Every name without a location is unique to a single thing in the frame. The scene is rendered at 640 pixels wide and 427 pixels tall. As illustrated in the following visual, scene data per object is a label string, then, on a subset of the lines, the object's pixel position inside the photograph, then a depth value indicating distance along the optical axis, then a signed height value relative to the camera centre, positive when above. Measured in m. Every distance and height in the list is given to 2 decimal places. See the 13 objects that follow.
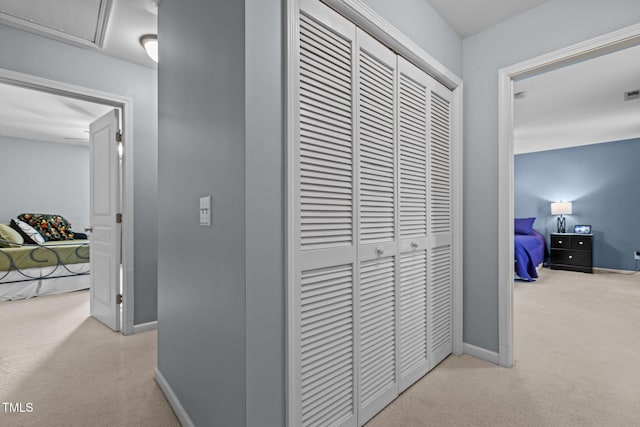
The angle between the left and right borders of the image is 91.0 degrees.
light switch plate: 1.32 +0.01
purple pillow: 6.04 -0.27
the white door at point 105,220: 2.84 -0.07
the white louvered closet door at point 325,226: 1.30 -0.06
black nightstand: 5.77 -0.75
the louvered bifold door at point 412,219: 1.91 -0.04
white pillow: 4.88 -0.31
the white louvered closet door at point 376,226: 1.60 -0.07
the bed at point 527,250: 4.92 -0.63
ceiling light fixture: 2.45 +1.34
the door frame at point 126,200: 2.74 +0.11
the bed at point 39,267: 3.95 -0.73
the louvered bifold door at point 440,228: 2.17 -0.11
